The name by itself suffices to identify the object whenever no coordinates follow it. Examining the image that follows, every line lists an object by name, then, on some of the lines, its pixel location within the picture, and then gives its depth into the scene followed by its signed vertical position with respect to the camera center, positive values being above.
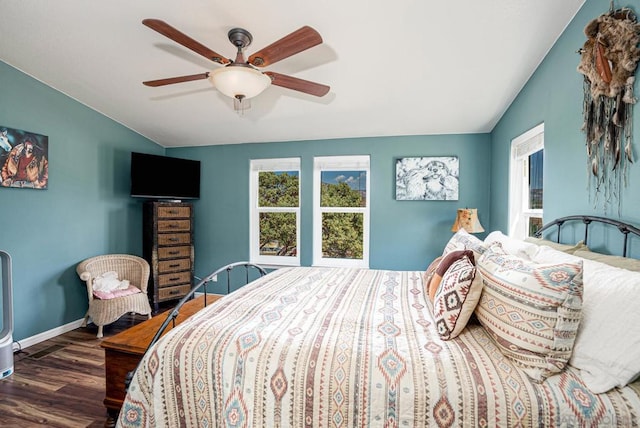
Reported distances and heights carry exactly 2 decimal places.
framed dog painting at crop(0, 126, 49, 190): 2.55 +0.45
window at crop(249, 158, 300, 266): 4.03 -0.03
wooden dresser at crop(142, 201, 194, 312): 3.59 -0.51
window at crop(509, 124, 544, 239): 2.39 +0.26
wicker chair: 2.92 -0.84
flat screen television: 3.50 +0.41
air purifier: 2.21 -0.93
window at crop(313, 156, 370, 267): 3.80 -0.03
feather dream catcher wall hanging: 1.28 +0.57
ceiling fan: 1.49 +0.87
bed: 0.93 -0.56
